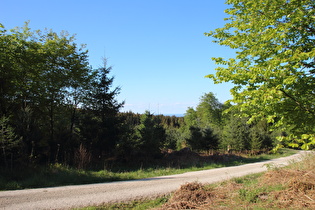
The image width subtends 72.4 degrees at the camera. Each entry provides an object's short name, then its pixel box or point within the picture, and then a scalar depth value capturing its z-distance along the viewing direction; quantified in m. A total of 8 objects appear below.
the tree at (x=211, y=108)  49.81
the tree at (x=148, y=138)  16.52
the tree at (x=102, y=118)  15.12
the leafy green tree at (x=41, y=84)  12.92
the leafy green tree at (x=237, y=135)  24.84
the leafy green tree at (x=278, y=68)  5.25
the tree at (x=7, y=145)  9.72
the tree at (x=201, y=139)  22.64
